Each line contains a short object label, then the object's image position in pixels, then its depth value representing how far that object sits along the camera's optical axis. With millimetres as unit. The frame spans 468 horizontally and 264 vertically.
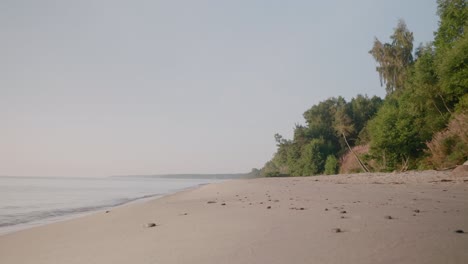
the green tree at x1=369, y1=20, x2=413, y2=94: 32656
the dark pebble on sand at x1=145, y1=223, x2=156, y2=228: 3990
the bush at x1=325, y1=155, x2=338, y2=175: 32588
